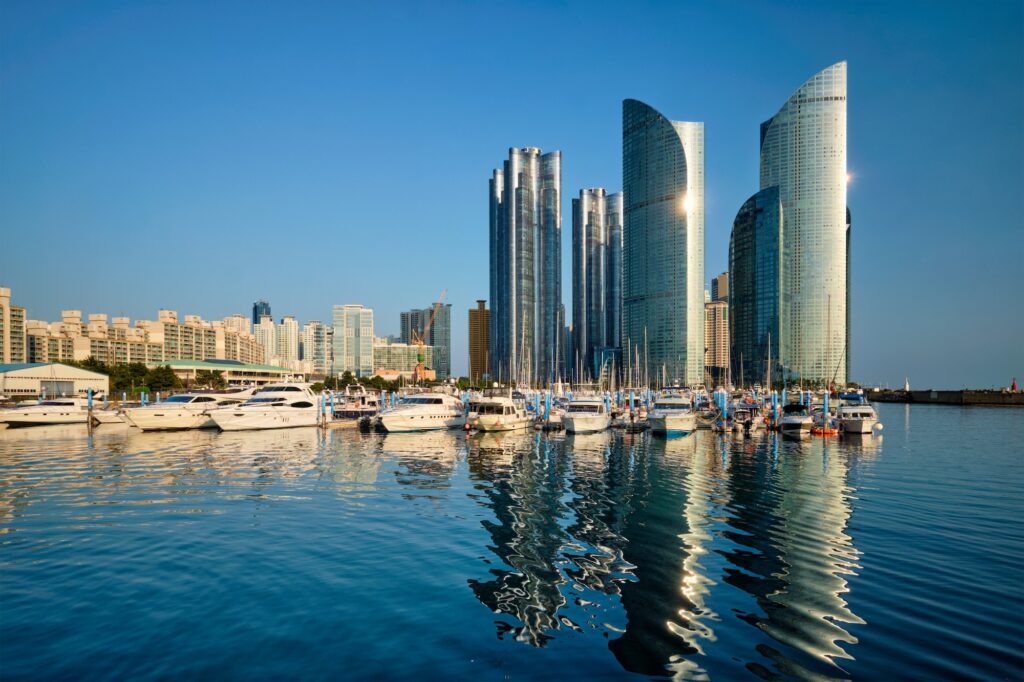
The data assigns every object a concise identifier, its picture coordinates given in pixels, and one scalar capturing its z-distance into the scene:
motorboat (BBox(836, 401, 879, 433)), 49.19
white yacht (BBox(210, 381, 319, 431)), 48.25
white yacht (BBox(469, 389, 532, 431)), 49.81
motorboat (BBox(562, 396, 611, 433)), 50.06
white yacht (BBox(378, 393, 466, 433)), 49.19
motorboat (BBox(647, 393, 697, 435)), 48.62
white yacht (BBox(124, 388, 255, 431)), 47.80
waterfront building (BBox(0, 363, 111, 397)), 93.08
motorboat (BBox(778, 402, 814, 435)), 48.16
